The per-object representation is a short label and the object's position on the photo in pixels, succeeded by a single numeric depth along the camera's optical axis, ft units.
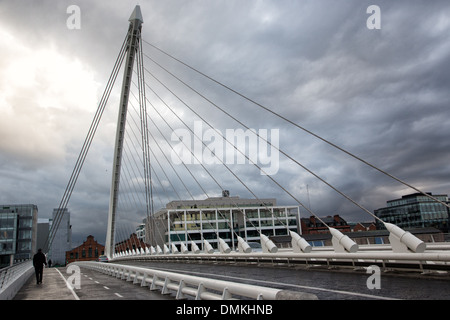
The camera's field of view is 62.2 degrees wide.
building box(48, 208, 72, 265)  446.60
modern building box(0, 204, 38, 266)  327.88
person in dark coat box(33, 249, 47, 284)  68.23
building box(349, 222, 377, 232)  365.83
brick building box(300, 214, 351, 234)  382.01
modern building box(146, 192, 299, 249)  304.09
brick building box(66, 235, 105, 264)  434.71
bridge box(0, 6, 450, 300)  31.86
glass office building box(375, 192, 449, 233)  376.68
